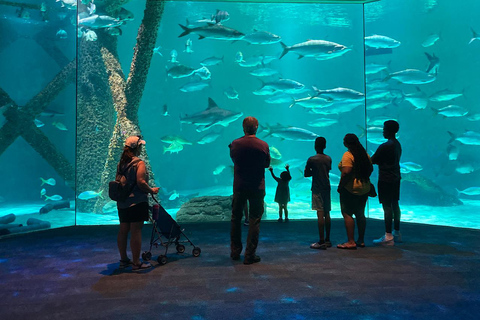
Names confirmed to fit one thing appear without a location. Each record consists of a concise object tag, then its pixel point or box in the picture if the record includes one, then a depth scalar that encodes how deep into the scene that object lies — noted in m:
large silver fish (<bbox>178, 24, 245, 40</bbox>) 7.99
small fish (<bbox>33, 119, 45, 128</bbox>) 10.55
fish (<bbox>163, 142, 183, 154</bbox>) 12.32
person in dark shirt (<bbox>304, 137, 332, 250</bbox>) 5.32
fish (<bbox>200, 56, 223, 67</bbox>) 11.83
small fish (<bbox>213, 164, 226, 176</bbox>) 15.28
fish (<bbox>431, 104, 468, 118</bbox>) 11.96
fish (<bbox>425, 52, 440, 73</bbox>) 11.09
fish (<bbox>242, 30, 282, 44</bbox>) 9.65
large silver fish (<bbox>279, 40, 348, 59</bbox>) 9.39
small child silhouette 7.50
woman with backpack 4.08
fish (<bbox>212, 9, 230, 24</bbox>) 8.40
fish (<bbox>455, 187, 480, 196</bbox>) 12.41
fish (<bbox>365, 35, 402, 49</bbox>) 9.77
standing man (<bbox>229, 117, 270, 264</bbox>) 4.55
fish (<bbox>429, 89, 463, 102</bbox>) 11.60
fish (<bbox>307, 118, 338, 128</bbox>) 13.45
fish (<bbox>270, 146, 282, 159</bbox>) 13.25
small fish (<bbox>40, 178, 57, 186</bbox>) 10.12
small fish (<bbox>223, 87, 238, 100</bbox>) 13.35
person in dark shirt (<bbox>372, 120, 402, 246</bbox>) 5.49
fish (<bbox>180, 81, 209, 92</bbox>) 11.95
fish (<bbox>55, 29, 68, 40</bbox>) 8.77
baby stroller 4.59
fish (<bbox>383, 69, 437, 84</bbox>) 10.55
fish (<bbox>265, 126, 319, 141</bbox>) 10.71
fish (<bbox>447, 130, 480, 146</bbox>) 12.29
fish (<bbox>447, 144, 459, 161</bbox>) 14.45
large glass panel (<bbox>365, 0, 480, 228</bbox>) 11.70
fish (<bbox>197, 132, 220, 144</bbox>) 12.82
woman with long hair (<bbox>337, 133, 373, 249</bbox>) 5.11
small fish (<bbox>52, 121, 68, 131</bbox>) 9.73
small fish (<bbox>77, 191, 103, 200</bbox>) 9.80
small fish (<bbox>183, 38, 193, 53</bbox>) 13.12
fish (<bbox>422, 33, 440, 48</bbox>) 12.32
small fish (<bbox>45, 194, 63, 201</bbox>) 10.41
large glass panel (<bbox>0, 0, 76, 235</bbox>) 7.99
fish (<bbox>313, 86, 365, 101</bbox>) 9.57
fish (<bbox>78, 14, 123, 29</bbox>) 8.84
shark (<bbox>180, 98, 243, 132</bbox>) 9.66
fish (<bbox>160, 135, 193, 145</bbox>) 11.87
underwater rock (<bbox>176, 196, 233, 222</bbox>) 8.51
